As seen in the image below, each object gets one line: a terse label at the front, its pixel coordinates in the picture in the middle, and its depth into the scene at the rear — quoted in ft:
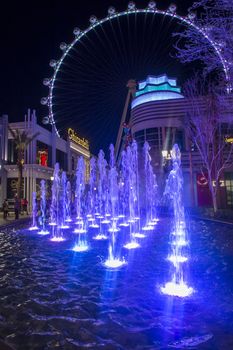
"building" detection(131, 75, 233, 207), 108.47
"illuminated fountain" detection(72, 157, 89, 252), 34.30
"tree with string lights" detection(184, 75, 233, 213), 72.38
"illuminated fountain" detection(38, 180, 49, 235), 49.53
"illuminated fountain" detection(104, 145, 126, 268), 26.11
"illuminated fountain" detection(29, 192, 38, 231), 54.44
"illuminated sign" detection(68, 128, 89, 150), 158.57
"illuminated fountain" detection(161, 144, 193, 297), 18.86
